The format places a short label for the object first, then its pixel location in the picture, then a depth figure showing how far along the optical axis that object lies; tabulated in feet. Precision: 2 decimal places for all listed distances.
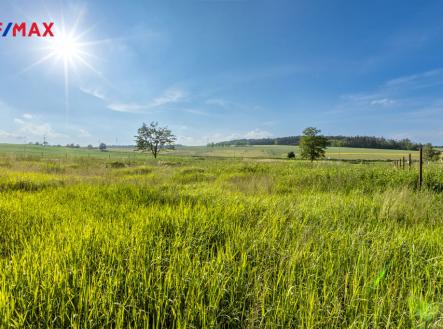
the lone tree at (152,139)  202.90
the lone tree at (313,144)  171.42
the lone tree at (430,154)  210.20
